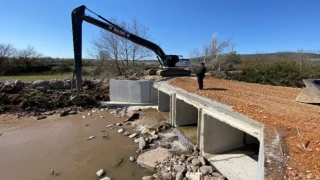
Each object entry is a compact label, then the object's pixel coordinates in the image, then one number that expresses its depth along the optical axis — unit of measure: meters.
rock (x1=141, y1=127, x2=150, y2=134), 9.73
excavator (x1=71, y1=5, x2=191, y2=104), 13.03
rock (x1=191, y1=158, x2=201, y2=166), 6.44
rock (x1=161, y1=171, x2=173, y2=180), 5.90
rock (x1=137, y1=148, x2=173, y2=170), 6.71
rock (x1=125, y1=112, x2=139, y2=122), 11.84
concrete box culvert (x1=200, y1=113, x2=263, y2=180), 6.32
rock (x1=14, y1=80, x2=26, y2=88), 16.06
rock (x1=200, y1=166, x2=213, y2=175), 5.97
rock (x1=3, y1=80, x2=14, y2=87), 15.86
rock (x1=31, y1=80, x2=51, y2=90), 16.83
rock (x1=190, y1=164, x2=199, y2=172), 6.16
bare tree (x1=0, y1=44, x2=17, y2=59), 34.54
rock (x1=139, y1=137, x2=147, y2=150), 8.04
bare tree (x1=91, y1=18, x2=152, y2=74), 24.42
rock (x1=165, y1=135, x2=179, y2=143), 8.81
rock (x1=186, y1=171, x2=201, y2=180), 5.81
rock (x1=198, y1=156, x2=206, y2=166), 6.44
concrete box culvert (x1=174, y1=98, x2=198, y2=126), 10.48
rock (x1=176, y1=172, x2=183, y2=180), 5.80
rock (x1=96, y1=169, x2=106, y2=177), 6.23
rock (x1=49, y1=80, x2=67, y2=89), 17.65
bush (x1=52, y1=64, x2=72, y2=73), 32.53
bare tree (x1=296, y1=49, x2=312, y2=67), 21.54
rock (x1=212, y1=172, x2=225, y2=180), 5.67
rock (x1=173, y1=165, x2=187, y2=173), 6.14
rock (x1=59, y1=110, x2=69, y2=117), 12.75
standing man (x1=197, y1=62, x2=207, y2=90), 9.36
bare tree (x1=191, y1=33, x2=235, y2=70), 30.62
